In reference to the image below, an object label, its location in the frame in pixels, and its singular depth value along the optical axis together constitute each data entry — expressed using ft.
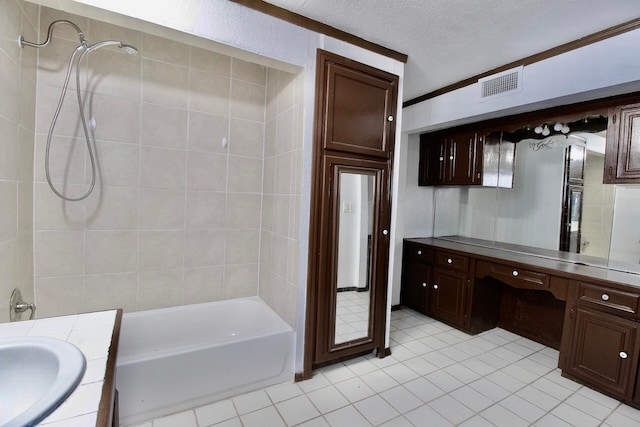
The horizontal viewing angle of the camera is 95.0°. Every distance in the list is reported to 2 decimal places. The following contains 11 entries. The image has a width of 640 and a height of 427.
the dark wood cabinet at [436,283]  9.30
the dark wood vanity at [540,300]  6.18
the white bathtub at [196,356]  5.20
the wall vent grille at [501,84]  7.53
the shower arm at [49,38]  5.08
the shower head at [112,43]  5.65
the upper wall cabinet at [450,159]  9.70
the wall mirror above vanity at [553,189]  7.22
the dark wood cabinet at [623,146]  6.44
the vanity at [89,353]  2.03
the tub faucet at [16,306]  4.67
